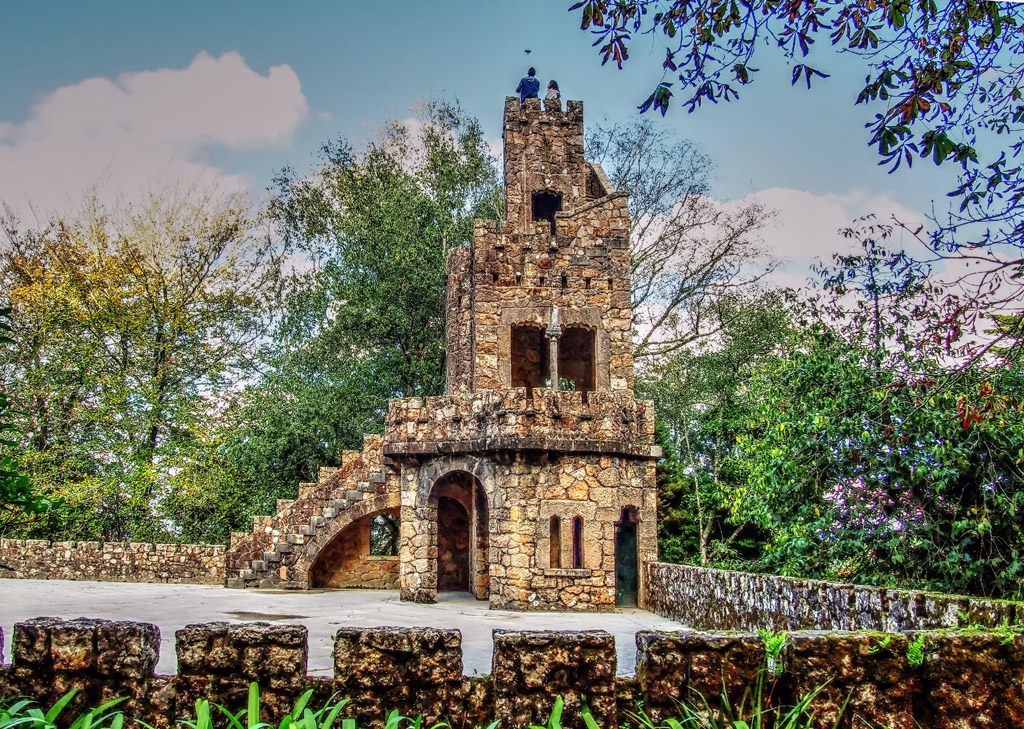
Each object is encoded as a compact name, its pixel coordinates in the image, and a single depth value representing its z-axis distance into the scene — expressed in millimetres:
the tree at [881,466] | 9438
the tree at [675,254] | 27188
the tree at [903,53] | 5406
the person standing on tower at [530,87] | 22391
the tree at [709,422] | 21109
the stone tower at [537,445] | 13719
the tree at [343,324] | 23328
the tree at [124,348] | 23188
